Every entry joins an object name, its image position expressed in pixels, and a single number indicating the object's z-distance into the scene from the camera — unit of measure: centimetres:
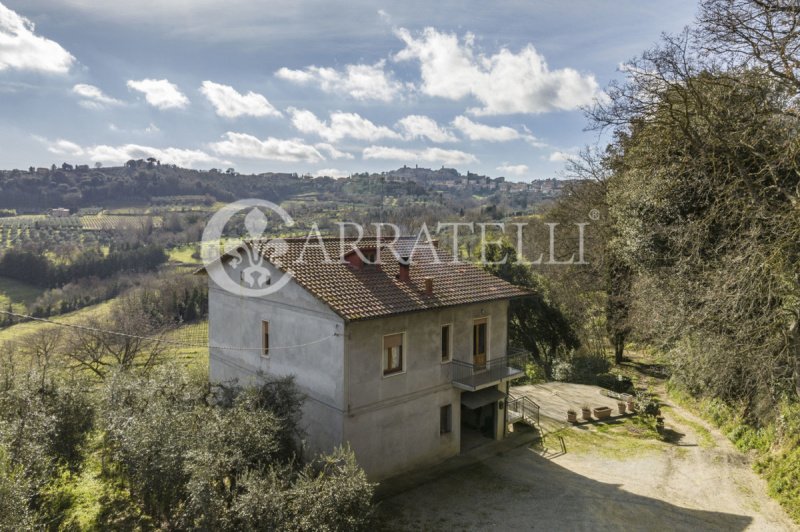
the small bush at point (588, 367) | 2789
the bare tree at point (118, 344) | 3856
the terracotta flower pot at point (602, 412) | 2142
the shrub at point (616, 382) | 2605
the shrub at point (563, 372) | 2812
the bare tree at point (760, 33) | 1233
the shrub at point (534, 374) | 2959
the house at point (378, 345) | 1410
